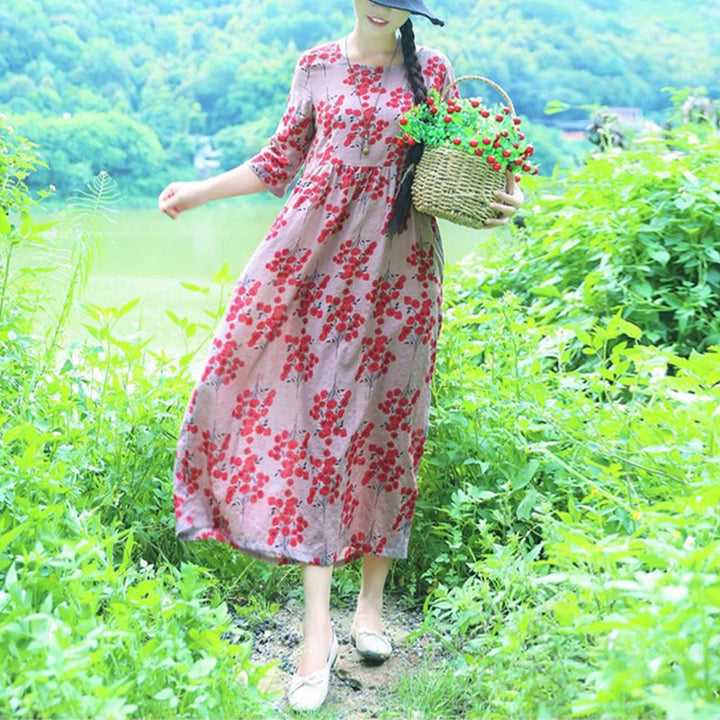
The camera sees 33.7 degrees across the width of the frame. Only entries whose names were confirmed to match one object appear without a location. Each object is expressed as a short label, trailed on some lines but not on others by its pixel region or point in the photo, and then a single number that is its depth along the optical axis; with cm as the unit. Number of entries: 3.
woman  178
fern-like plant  209
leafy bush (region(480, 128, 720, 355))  258
